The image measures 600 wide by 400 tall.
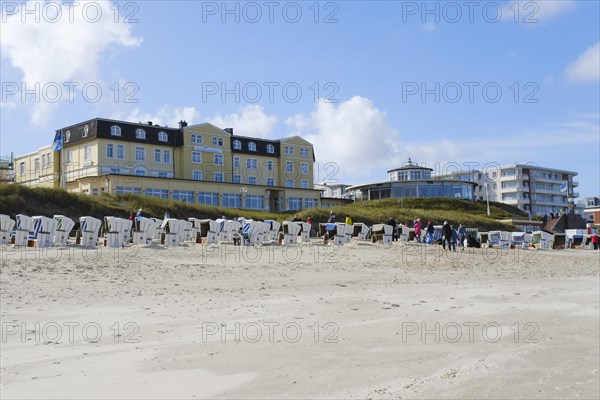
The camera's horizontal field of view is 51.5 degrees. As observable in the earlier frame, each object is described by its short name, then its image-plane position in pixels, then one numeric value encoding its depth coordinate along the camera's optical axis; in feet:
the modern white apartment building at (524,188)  389.39
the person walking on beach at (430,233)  105.36
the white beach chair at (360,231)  104.73
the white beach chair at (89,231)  69.62
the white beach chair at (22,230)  66.85
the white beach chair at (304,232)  95.45
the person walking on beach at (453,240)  95.25
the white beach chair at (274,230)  91.76
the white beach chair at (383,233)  98.63
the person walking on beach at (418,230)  110.83
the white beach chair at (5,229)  68.28
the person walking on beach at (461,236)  104.83
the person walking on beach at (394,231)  104.08
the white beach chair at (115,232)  71.41
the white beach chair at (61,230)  70.49
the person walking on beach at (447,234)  94.63
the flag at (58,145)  151.02
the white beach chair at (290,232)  91.15
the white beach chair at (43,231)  67.05
